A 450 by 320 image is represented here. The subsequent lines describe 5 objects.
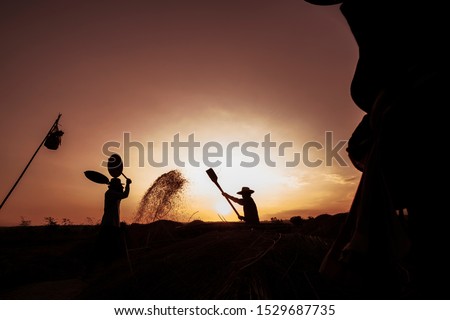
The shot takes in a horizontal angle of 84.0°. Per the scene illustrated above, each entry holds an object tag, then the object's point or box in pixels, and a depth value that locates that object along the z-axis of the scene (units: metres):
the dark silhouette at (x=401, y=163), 1.10
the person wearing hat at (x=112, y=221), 5.32
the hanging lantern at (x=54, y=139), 7.55
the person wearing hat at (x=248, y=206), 9.62
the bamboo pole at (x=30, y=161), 6.48
